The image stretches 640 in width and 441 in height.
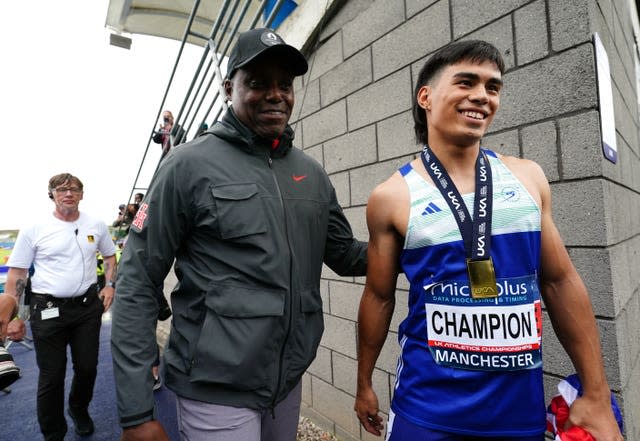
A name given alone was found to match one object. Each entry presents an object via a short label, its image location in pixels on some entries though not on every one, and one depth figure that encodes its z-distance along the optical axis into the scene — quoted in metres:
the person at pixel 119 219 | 8.75
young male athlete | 1.14
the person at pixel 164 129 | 5.70
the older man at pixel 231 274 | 1.29
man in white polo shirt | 2.92
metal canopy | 5.24
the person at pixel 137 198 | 8.03
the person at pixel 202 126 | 3.98
